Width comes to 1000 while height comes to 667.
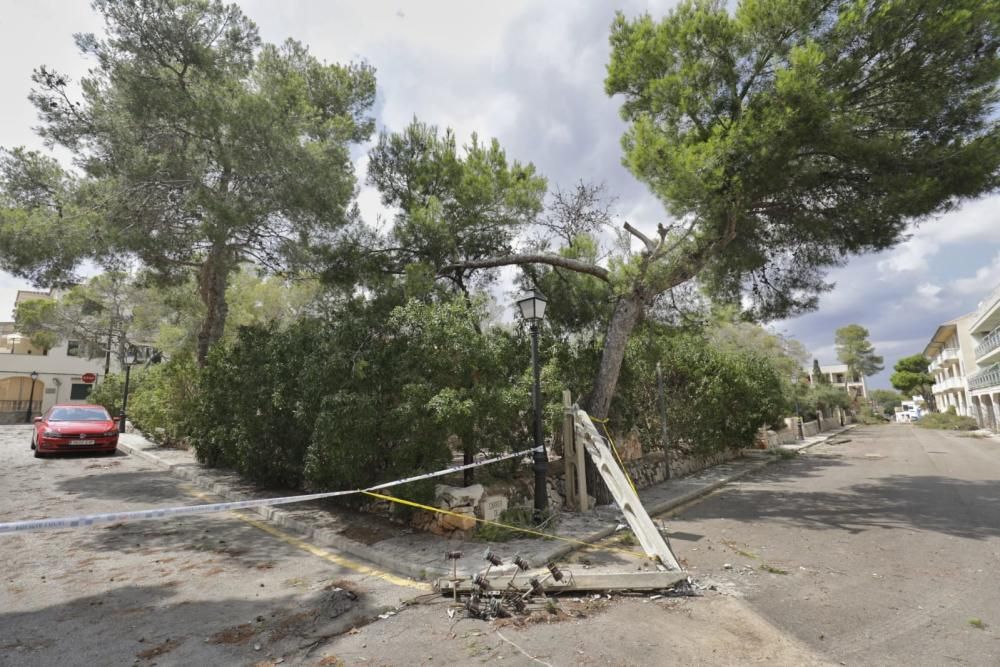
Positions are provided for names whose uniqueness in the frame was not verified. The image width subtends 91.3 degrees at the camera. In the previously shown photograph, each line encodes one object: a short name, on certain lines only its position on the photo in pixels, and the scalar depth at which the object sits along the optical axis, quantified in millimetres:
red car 13352
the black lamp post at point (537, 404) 6812
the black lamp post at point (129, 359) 17848
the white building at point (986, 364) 34344
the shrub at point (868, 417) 57909
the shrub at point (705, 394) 12906
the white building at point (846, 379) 75375
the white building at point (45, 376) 38125
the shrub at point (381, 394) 6469
